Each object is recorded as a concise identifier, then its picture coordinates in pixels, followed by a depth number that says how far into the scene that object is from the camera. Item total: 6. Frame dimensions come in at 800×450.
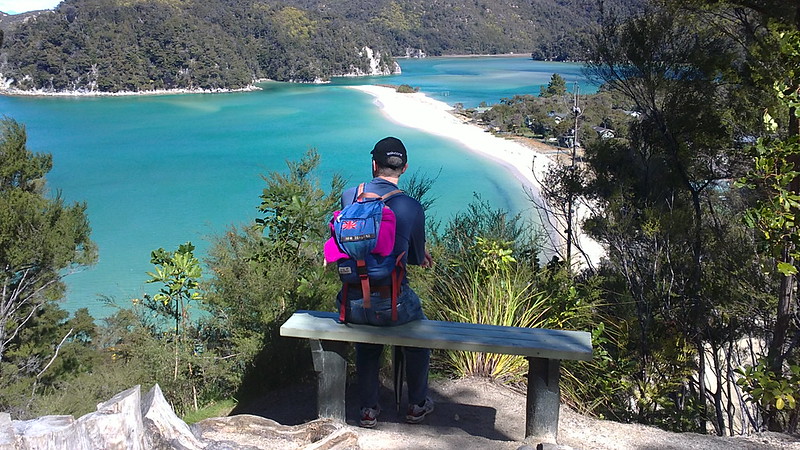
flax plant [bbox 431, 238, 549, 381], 3.75
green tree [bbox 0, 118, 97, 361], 10.34
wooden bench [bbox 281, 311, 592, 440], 2.58
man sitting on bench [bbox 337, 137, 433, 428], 2.53
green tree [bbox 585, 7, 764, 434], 4.61
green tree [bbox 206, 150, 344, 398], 3.82
